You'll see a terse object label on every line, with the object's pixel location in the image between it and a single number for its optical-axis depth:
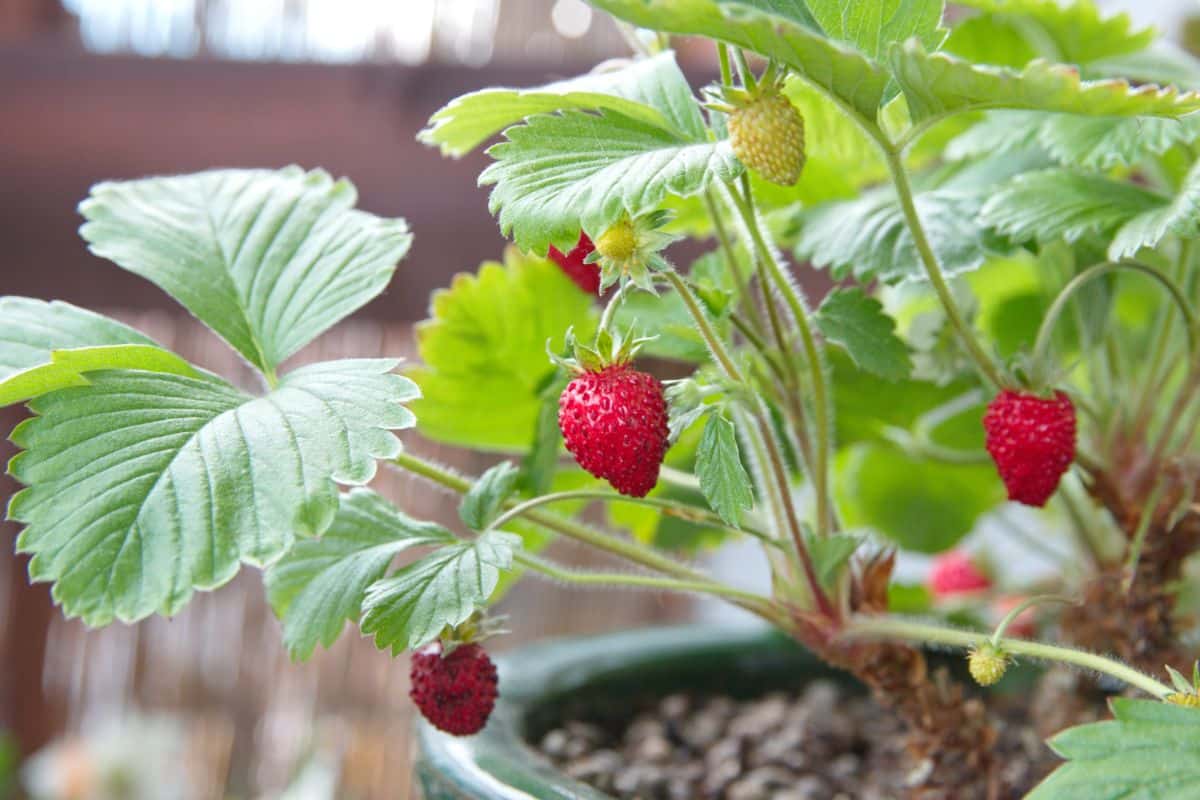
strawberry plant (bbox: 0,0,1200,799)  0.24
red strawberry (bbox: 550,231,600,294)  0.33
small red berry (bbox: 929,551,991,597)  0.51
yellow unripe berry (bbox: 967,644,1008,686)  0.26
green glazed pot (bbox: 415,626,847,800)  0.29
